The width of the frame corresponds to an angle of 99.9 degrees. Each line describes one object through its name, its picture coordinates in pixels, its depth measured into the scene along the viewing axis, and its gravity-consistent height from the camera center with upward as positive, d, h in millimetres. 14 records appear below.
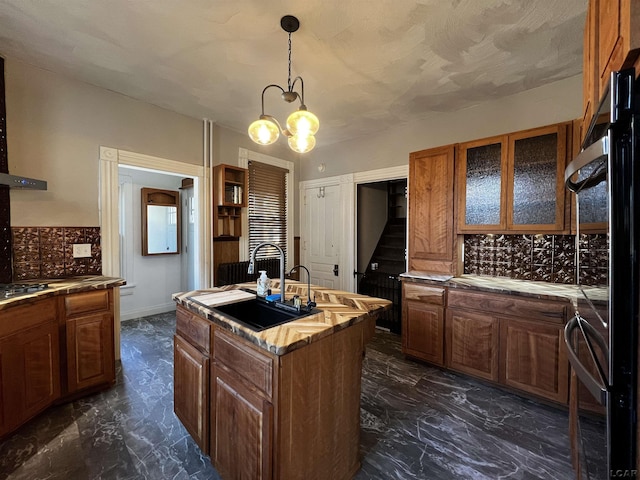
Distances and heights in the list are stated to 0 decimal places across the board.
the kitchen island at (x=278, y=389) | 1171 -760
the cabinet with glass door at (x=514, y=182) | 2396 +522
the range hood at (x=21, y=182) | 2037 +457
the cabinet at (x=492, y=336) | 2168 -925
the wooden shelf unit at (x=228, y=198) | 3682 +568
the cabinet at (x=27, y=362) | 1770 -880
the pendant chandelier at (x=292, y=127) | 1844 +805
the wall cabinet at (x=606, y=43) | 743 +675
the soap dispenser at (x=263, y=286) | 1857 -343
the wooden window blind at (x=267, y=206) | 4305 +536
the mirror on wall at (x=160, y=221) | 4418 +296
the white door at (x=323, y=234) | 4426 +60
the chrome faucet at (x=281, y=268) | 1677 -195
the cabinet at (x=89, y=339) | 2225 -866
